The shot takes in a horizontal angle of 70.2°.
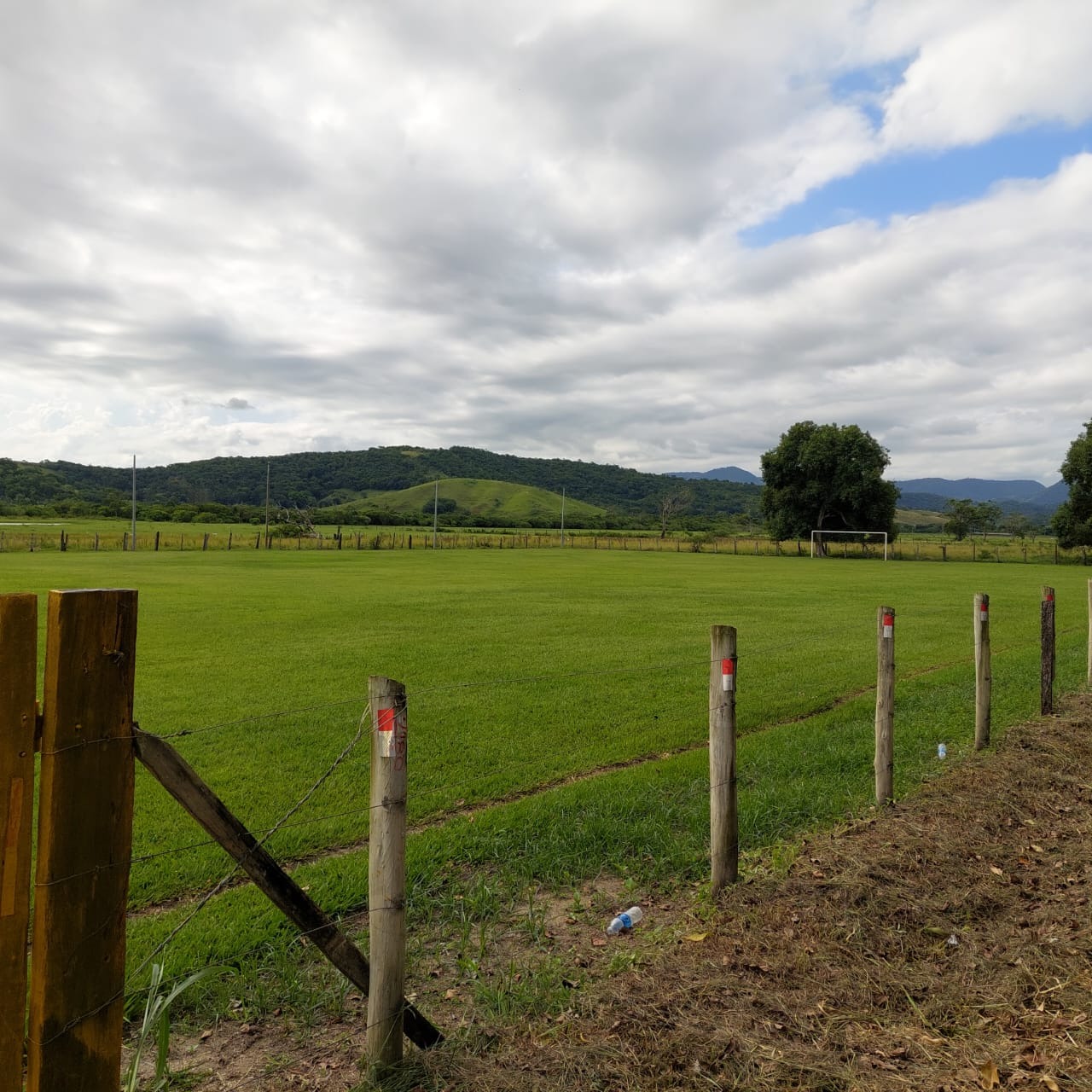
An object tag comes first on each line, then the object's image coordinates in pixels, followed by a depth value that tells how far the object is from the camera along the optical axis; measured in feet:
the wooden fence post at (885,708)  22.47
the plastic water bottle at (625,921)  15.94
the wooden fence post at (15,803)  7.56
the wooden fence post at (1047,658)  32.99
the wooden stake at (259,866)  8.71
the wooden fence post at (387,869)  10.89
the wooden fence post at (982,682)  28.14
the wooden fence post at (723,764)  17.10
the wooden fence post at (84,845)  7.68
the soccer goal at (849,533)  233.76
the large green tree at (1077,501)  209.56
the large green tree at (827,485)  244.22
